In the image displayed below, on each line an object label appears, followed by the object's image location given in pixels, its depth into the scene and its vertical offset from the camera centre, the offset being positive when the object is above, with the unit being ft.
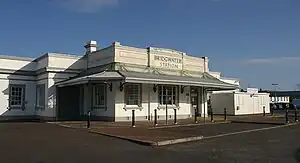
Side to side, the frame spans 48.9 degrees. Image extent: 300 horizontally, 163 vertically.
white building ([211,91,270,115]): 115.55 +0.49
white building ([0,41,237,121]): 79.00 +4.74
